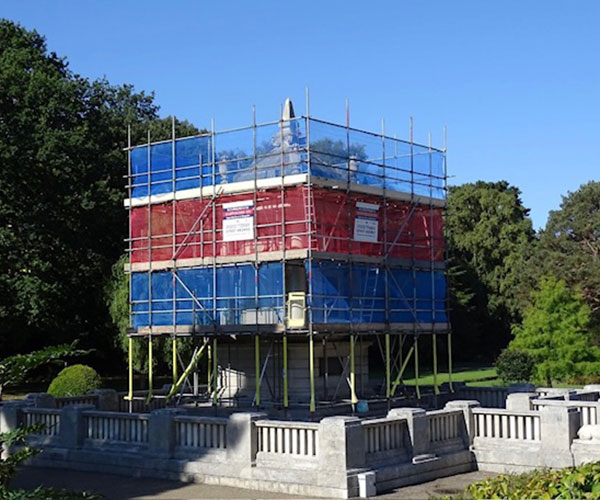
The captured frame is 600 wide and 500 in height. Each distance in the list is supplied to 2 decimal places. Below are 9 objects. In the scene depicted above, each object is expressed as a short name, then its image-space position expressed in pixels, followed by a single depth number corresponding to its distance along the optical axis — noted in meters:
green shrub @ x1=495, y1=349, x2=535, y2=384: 43.47
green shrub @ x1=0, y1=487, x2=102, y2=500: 7.59
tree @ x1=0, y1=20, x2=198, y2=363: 42.00
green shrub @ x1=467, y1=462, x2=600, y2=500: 7.79
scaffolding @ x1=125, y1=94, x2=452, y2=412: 25.83
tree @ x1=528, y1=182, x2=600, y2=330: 66.69
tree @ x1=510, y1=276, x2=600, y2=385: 44.91
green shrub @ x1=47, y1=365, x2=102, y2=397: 29.97
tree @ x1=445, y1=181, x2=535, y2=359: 75.50
